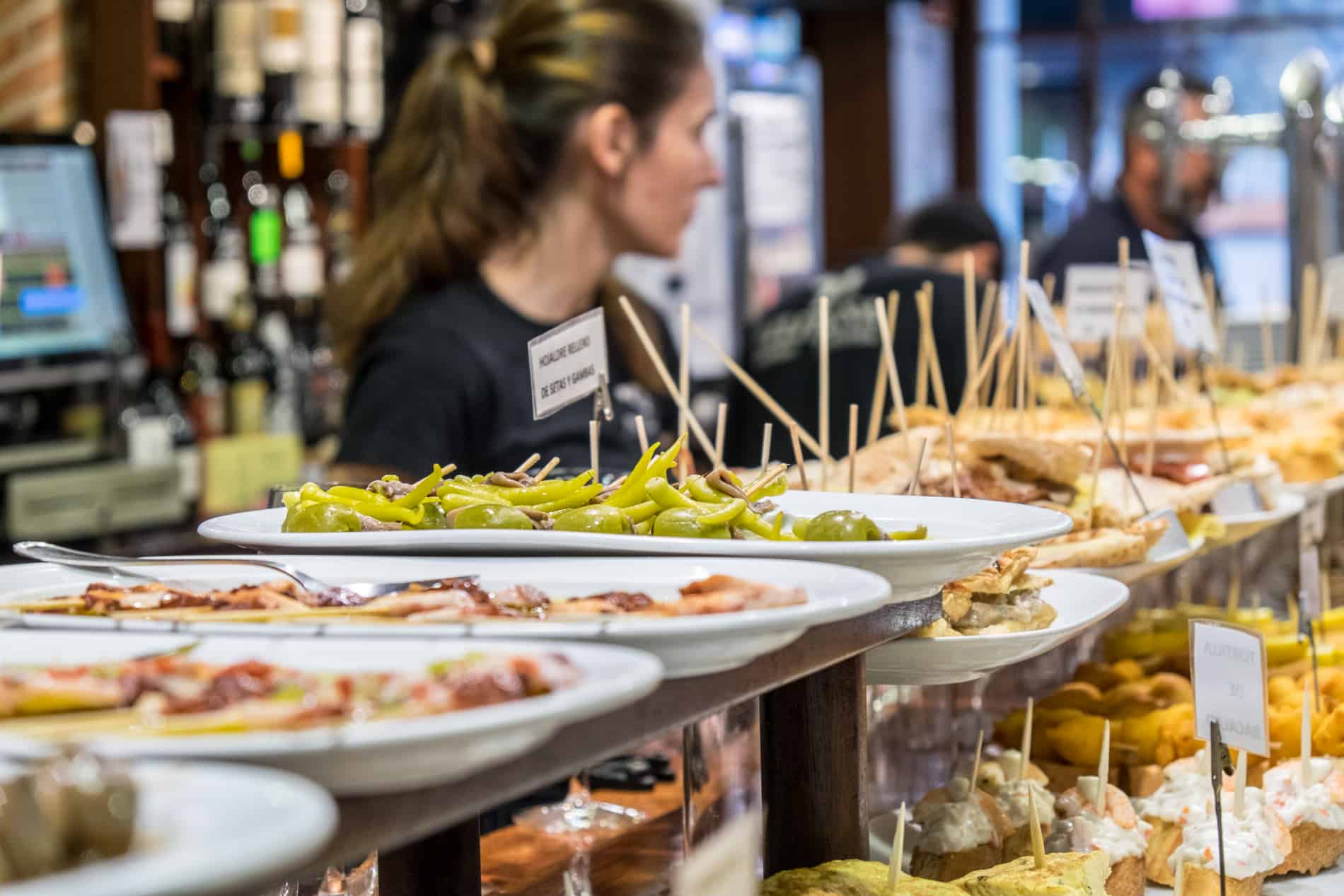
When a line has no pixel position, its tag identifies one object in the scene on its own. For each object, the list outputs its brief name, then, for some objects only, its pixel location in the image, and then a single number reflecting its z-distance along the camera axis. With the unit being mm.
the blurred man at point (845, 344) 2667
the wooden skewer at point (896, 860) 1472
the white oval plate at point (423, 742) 1044
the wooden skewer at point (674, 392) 1649
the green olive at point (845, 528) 1421
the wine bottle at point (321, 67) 2989
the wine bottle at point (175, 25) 2947
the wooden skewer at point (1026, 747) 1675
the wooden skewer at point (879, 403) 1866
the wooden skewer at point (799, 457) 1658
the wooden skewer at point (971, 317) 1931
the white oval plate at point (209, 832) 846
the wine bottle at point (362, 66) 3110
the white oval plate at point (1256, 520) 1878
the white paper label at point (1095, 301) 2156
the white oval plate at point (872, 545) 1400
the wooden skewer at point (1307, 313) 2432
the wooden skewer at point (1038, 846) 1547
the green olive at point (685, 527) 1446
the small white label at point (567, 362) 1617
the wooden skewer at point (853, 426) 1649
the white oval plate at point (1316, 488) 2041
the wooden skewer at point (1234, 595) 1973
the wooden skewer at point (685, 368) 1684
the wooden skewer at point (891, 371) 1750
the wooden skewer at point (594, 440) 1586
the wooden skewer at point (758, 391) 1705
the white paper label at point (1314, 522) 2013
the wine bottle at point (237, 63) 2915
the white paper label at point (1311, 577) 1940
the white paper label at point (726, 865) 1284
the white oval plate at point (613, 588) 1272
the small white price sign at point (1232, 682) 1553
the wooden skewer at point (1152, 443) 1875
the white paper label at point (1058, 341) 1772
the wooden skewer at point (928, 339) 1875
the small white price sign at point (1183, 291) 1960
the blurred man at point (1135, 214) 5098
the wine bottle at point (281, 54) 2919
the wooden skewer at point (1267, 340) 2407
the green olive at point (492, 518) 1455
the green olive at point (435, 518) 1486
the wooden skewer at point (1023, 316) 1833
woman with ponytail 2131
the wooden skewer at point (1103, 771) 1650
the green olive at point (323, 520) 1480
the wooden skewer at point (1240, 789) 1638
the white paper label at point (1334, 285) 2617
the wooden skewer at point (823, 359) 1719
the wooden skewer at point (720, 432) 1712
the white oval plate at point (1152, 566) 1687
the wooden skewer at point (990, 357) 1931
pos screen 2517
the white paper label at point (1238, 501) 1899
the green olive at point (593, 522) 1454
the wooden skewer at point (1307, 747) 1668
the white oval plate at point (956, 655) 1501
